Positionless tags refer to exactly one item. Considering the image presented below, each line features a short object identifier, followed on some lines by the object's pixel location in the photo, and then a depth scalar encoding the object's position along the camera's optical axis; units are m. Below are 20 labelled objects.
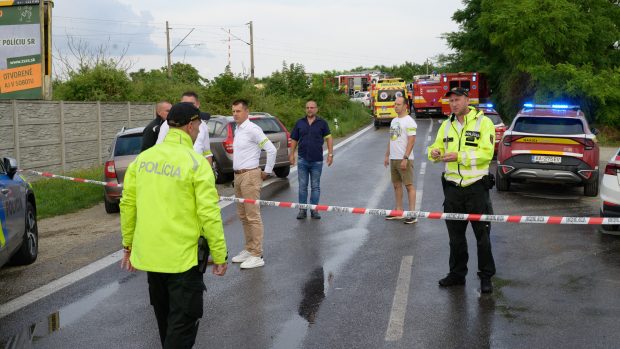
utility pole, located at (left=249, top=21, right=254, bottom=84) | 41.44
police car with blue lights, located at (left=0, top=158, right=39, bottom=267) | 6.57
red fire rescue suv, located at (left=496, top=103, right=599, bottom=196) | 11.94
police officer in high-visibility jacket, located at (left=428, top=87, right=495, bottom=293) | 6.18
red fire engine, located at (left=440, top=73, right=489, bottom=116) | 36.31
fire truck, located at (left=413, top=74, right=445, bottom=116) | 38.69
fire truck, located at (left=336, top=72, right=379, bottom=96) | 61.80
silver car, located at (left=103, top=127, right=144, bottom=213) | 11.11
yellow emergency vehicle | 33.75
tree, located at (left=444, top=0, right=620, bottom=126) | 23.47
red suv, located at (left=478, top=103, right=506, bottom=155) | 17.77
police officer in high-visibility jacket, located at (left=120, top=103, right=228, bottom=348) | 3.79
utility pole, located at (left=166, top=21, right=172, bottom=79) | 41.94
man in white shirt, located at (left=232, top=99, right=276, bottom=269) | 7.48
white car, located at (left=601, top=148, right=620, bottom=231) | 8.36
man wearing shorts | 9.65
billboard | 18.45
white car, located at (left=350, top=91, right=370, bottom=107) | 51.48
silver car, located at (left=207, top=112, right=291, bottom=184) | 14.14
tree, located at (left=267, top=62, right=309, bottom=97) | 38.44
